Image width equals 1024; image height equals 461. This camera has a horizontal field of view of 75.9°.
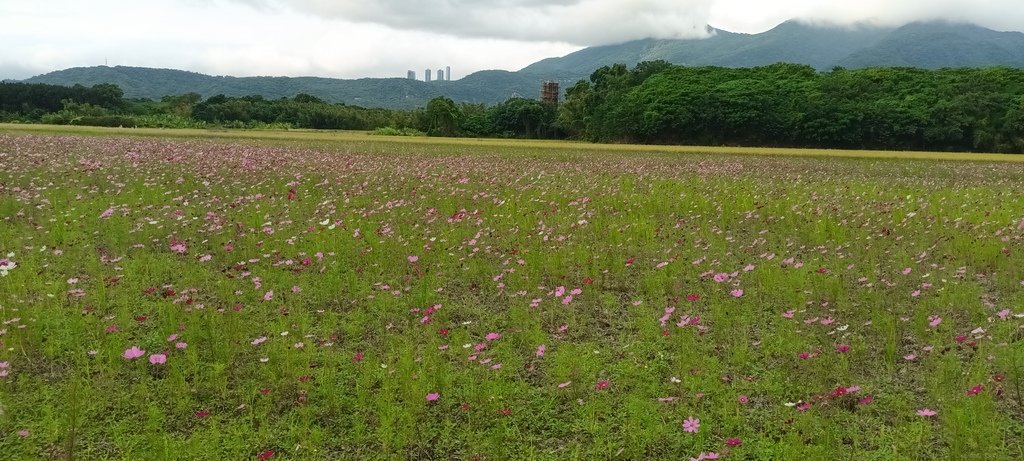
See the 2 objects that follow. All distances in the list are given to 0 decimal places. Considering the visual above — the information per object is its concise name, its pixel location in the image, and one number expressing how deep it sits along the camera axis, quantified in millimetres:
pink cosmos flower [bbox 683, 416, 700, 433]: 3281
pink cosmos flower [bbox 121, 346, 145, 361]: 3727
